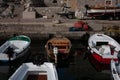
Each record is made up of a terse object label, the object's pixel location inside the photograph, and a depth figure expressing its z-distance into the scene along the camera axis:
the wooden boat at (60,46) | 14.99
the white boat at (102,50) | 14.55
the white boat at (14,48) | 14.21
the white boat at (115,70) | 11.58
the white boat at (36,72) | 11.23
